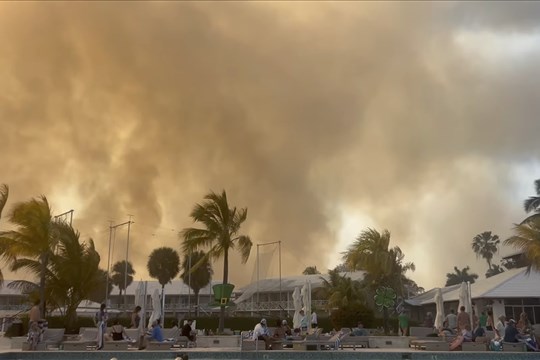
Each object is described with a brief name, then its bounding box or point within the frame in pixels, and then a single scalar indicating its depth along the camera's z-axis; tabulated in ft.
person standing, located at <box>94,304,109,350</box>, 59.21
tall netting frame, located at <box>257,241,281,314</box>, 194.86
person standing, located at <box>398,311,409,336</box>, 80.28
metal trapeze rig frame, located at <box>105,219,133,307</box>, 185.31
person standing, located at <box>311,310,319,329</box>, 87.99
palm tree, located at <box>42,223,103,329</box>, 97.09
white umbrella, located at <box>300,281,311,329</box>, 84.43
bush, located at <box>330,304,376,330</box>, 107.55
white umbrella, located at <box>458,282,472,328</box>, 79.46
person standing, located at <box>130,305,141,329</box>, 68.78
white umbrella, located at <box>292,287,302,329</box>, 87.27
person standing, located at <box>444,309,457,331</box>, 76.98
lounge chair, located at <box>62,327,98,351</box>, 59.72
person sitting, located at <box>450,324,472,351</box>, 58.90
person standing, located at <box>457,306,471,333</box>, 64.08
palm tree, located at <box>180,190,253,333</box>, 91.35
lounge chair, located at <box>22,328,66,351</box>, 60.90
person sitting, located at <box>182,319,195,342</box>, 67.15
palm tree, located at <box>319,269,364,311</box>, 116.26
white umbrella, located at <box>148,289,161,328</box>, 78.02
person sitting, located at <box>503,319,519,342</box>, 58.75
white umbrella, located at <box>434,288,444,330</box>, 79.10
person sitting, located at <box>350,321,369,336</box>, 75.82
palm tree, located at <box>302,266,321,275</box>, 308.28
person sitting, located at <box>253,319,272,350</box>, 59.98
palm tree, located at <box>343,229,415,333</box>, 126.93
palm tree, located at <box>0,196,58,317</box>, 84.53
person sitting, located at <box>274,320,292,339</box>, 62.78
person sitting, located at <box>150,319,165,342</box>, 61.27
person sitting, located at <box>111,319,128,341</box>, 62.80
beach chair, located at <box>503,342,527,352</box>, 57.67
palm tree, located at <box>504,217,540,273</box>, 86.28
